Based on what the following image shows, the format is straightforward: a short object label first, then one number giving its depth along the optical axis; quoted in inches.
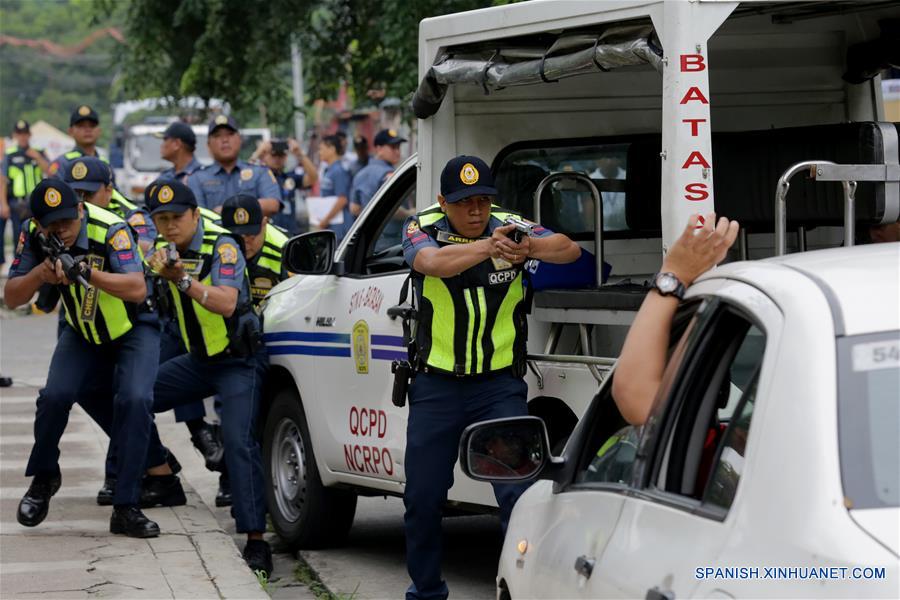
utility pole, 1573.2
